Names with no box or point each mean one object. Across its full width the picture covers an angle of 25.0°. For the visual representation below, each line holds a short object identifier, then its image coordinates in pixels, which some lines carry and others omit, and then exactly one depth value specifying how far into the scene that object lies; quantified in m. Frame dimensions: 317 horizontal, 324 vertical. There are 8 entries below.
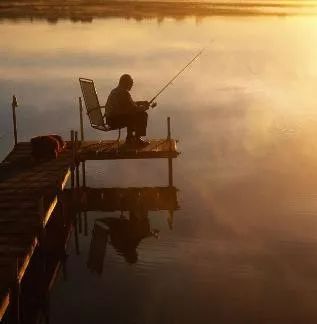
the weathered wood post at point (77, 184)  13.85
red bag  13.89
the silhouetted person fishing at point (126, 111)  14.06
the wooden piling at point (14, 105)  15.51
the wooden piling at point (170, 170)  14.74
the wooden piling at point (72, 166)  13.32
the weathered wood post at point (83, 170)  15.12
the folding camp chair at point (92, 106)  14.41
